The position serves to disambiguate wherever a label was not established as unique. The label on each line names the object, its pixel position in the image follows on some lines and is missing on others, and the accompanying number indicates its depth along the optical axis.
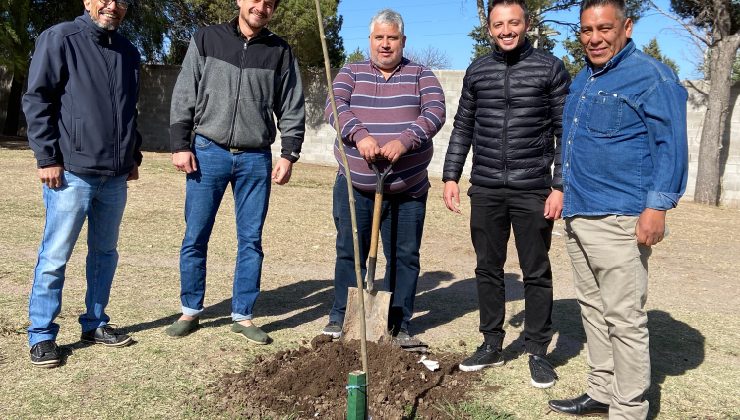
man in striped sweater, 4.13
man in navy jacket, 3.73
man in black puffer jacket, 3.85
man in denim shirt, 3.05
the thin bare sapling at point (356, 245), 3.14
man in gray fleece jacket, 4.22
